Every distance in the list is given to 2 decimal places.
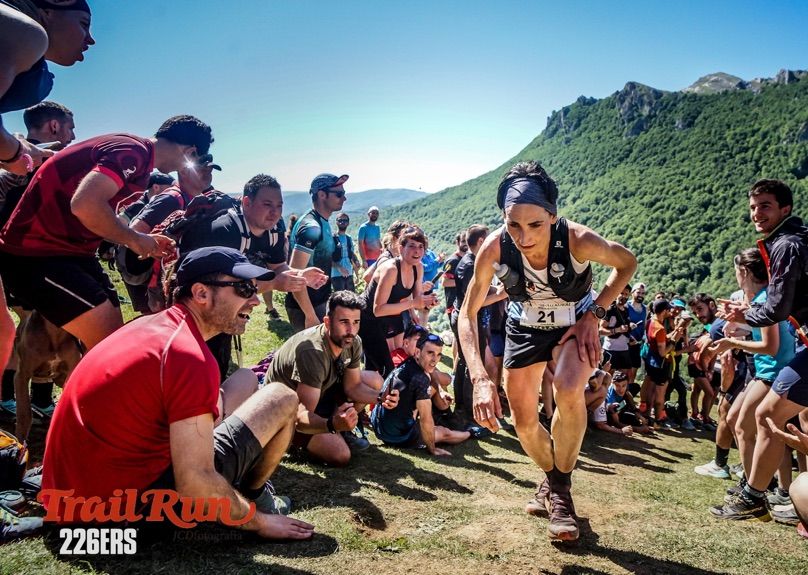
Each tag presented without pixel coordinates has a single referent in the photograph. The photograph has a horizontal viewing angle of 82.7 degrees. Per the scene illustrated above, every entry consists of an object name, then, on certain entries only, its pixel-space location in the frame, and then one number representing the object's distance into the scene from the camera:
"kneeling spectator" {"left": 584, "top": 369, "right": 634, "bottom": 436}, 7.96
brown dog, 3.57
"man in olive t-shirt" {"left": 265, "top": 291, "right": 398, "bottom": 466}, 4.21
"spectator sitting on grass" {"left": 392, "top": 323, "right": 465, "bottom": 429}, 5.82
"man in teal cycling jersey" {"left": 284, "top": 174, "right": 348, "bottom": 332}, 6.07
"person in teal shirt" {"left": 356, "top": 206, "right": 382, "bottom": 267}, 12.21
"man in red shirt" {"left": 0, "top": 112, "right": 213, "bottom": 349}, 3.00
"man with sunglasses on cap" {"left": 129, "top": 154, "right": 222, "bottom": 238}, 4.13
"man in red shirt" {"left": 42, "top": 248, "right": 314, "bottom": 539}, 2.04
